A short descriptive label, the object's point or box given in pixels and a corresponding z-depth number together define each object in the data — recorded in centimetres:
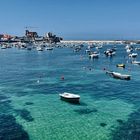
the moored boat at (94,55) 8471
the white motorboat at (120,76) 4608
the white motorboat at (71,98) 3085
